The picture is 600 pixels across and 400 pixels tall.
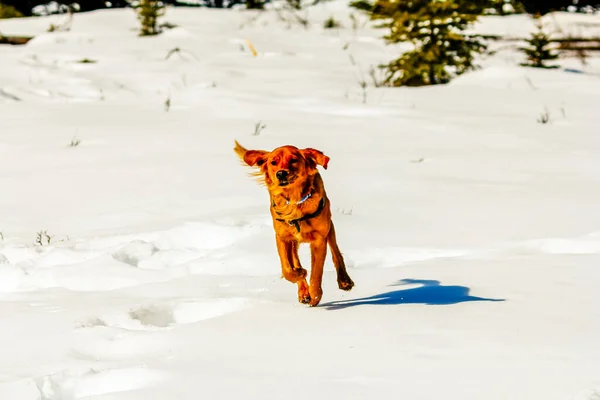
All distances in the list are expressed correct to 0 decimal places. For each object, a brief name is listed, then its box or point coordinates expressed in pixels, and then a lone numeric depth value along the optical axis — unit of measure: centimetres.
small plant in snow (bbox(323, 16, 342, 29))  3597
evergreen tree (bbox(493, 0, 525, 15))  3924
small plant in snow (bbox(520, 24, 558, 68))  2389
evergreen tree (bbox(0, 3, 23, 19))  4144
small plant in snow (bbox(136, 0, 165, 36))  3109
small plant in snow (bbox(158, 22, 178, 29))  3312
